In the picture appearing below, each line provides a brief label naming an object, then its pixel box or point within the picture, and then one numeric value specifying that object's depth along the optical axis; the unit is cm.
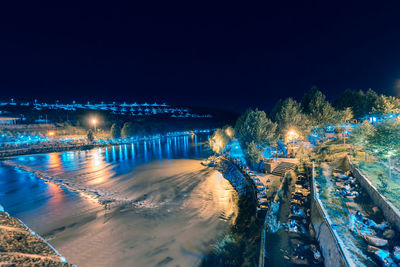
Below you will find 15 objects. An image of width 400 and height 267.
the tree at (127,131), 8612
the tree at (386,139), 1369
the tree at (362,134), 1836
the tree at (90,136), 7131
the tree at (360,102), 4197
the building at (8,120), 7611
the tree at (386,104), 3328
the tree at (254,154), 2612
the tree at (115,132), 8338
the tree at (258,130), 2911
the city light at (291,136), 3275
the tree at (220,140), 4569
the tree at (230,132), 4915
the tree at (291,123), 3438
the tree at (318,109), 3794
